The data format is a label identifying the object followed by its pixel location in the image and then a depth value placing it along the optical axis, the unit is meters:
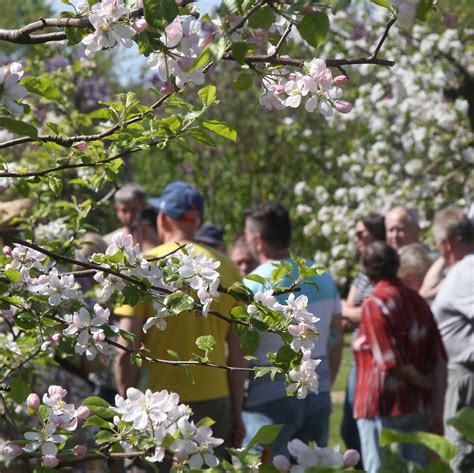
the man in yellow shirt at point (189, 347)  8.45
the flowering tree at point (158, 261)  3.37
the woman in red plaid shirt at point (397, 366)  9.25
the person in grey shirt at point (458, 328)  9.96
